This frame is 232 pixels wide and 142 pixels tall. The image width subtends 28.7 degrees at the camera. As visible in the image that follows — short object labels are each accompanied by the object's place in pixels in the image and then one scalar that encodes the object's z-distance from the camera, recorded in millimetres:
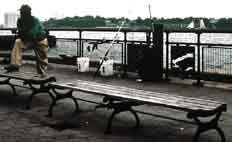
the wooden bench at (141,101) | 5324
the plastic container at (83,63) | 13043
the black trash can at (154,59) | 11094
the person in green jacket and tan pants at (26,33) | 10523
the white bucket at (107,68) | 12250
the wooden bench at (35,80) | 7897
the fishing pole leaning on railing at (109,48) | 11533
